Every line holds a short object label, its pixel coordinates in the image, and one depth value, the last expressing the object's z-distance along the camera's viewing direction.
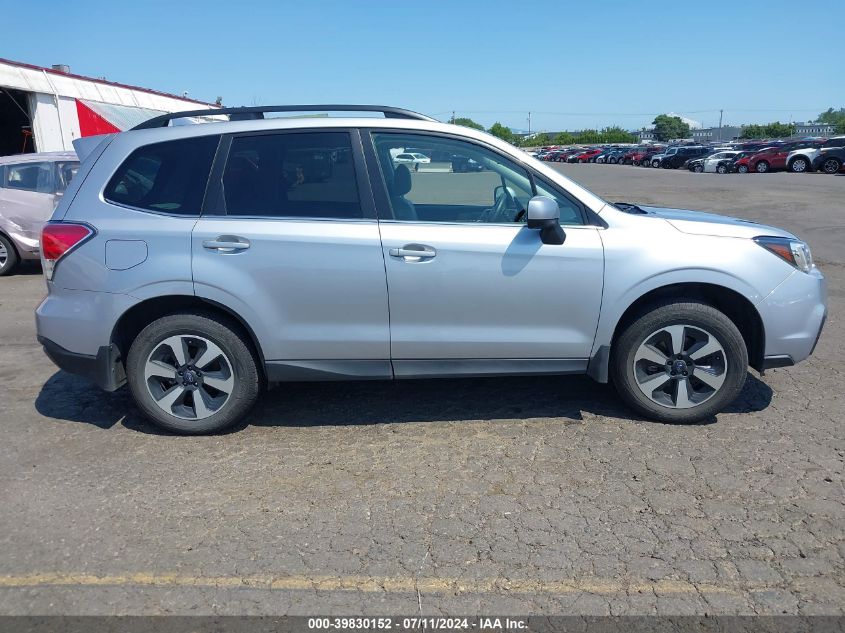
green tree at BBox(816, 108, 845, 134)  163.18
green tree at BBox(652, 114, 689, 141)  125.62
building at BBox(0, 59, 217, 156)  18.29
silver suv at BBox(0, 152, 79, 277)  9.97
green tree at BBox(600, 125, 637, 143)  123.69
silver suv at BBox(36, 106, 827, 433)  4.25
